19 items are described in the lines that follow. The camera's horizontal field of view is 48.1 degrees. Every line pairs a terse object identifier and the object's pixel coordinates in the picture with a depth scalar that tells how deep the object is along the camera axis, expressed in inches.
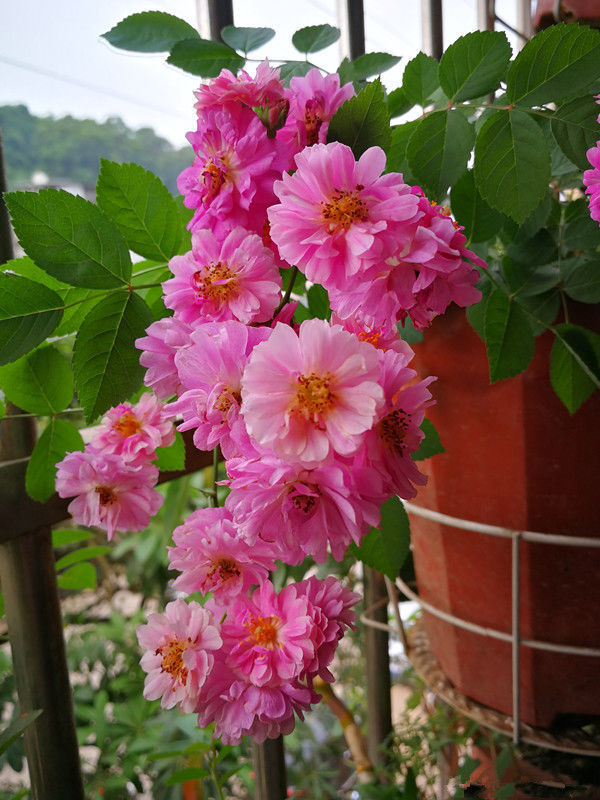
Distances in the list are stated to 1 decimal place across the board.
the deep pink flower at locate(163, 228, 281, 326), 11.8
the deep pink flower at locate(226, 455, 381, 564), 9.6
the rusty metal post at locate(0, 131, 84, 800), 18.8
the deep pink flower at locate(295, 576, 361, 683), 13.2
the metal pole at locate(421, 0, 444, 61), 45.3
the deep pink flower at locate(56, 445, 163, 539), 15.3
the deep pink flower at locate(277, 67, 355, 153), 12.6
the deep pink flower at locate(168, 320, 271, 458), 10.5
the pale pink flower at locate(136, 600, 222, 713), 13.1
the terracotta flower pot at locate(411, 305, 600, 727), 20.6
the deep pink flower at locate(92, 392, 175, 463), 15.7
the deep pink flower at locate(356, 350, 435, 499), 10.0
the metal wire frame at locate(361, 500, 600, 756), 20.6
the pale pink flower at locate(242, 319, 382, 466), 8.9
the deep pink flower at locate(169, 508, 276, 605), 12.9
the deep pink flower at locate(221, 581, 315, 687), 12.9
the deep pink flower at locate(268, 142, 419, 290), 10.4
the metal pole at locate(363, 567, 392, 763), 34.0
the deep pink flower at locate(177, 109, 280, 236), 12.3
